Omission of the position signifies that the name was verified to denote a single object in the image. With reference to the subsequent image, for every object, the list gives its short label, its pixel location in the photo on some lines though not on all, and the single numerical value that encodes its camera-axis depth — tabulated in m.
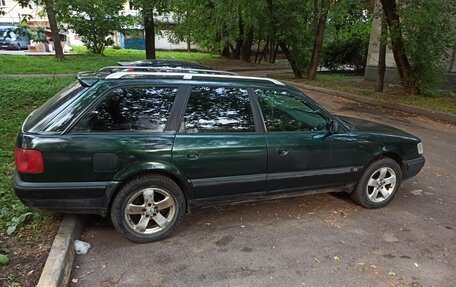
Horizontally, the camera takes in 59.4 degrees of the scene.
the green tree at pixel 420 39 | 11.32
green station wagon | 3.43
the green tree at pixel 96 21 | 23.35
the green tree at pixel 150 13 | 20.33
